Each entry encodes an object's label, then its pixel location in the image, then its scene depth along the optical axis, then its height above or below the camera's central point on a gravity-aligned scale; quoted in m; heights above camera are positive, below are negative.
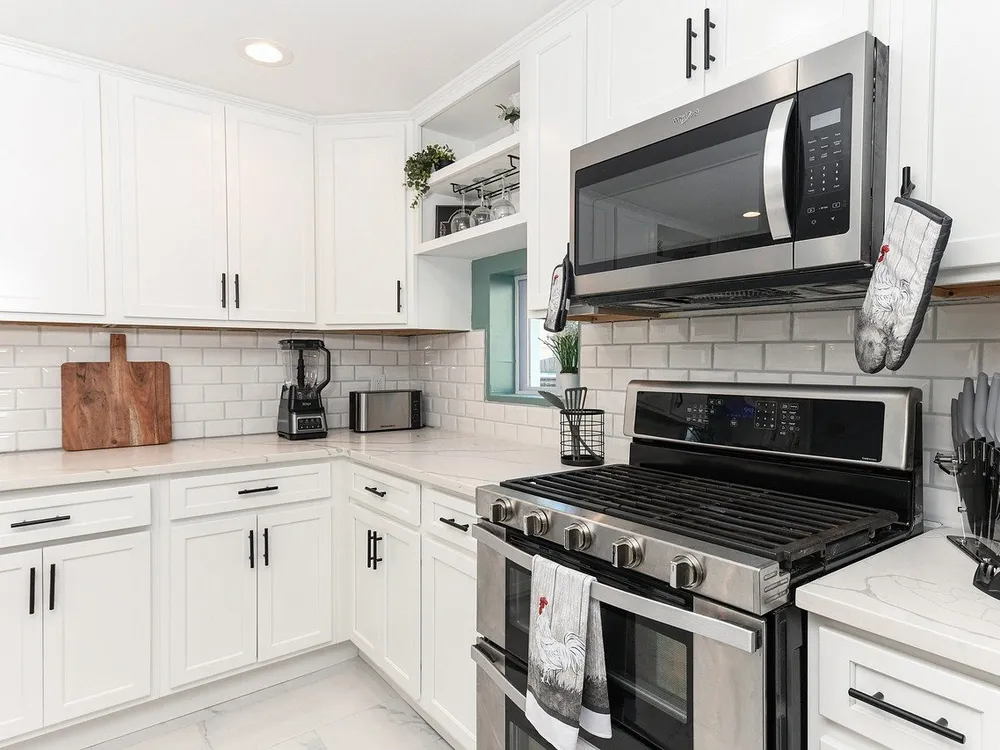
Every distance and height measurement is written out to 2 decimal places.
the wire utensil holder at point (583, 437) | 1.98 -0.28
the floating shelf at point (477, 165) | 2.22 +0.76
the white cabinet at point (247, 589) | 2.19 -0.90
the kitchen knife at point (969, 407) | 1.17 -0.10
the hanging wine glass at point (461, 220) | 2.58 +0.57
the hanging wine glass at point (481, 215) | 2.51 +0.57
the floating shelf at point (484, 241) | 2.22 +0.47
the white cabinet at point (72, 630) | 1.88 -0.90
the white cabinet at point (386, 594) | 2.09 -0.90
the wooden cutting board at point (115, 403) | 2.45 -0.21
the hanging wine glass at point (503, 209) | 2.36 +0.56
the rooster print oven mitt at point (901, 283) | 1.00 +0.12
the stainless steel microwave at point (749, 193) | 1.13 +0.35
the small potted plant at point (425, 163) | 2.68 +0.84
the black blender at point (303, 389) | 2.75 -0.17
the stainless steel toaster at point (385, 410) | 2.98 -0.29
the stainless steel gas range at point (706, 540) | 0.98 -0.35
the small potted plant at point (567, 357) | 2.23 -0.01
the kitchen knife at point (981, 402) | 1.14 -0.09
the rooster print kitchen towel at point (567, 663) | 1.21 -0.63
